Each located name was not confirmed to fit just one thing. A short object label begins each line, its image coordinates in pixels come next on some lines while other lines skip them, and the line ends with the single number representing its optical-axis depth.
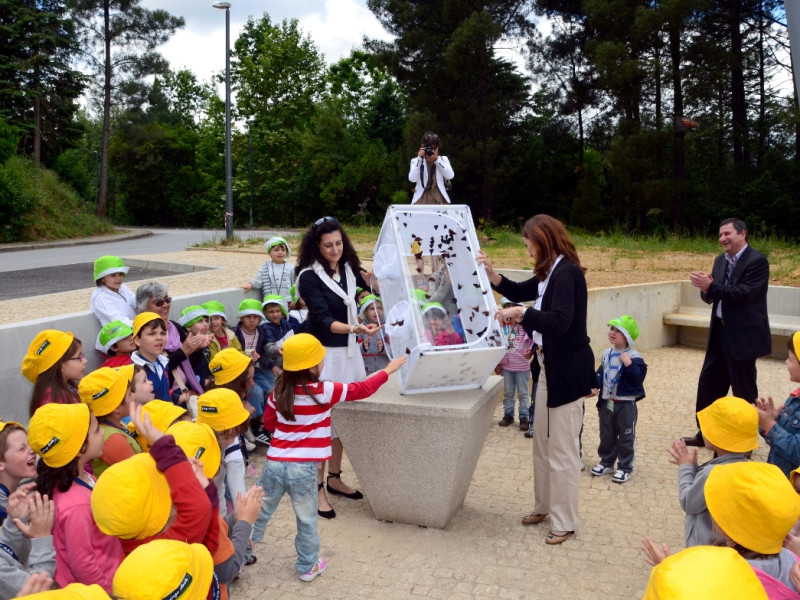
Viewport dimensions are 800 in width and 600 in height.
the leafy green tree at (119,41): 34.88
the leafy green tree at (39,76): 30.20
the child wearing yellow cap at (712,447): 3.32
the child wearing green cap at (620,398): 5.77
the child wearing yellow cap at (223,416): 3.68
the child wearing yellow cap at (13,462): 3.21
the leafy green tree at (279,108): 45.06
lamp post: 19.42
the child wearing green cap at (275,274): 7.91
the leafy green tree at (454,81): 28.14
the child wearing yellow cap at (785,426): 3.80
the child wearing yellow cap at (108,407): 3.51
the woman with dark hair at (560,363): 4.38
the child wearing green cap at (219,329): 6.13
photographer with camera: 7.87
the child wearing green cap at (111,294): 5.88
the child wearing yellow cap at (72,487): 2.77
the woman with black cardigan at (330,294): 4.88
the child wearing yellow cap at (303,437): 4.01
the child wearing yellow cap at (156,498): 2.49
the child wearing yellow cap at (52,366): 4.03
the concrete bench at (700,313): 11.21
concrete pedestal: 4.51
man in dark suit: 5.85
